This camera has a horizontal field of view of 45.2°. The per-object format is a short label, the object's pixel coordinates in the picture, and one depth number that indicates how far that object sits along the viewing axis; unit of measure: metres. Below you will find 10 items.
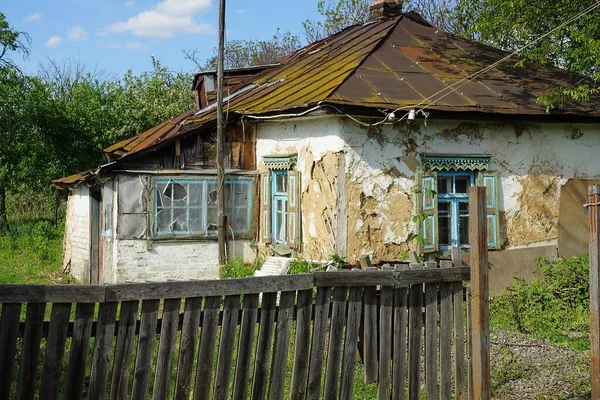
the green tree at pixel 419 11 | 27.33
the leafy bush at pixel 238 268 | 11.73
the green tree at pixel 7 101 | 20.58
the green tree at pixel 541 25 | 12.09
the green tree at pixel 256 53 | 38.69
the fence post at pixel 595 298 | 5.50
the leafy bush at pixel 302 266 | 10.62
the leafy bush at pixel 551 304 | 9.00
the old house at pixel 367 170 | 10.52
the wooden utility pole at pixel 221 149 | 11.81
